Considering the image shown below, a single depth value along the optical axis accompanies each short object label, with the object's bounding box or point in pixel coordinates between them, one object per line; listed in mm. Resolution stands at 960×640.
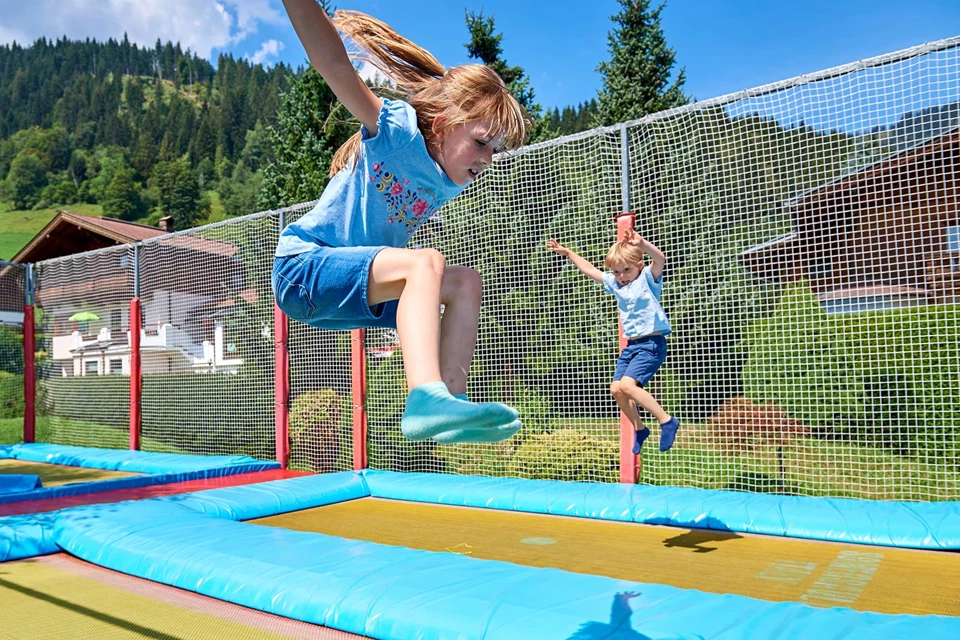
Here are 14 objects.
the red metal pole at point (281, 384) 6105
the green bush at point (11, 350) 8562
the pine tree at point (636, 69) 11242
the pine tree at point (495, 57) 9500
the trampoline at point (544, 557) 1996
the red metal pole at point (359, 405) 5652
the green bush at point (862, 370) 3662
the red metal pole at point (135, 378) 7301
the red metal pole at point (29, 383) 8617
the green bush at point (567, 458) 4598
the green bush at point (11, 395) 8523
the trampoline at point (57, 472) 5990
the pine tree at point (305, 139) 8555
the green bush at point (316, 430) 5922
